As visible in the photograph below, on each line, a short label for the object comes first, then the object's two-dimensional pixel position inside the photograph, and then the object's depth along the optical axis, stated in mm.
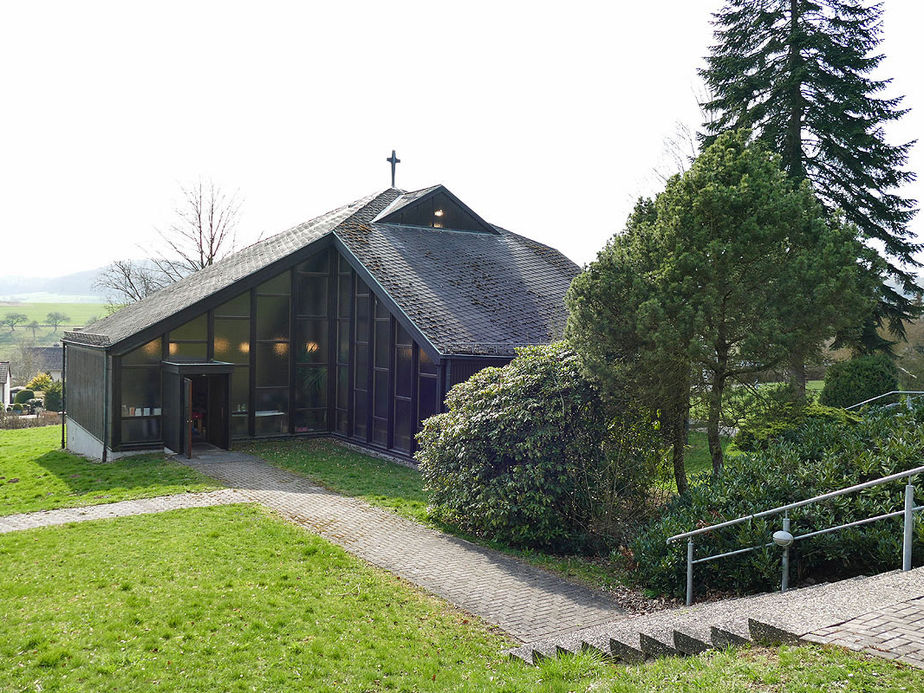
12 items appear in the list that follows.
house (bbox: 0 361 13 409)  62844
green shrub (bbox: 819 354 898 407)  15922
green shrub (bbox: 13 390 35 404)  49969
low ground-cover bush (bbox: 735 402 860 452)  11891
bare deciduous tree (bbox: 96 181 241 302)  43406
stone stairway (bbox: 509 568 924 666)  5793
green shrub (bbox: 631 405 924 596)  8625
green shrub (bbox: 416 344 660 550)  11625
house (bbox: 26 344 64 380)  74500
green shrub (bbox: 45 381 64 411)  43188
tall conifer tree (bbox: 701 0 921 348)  20359
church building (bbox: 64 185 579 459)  18984
